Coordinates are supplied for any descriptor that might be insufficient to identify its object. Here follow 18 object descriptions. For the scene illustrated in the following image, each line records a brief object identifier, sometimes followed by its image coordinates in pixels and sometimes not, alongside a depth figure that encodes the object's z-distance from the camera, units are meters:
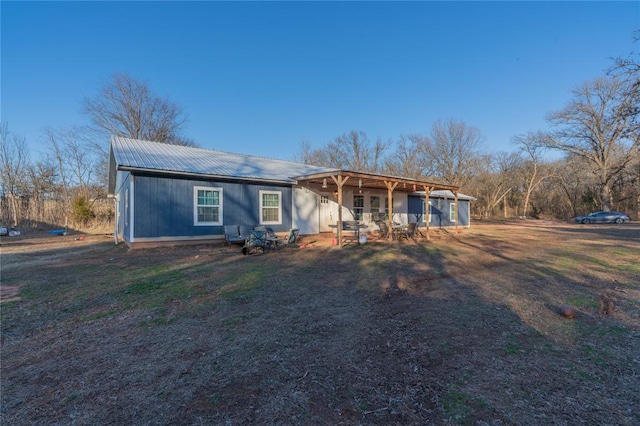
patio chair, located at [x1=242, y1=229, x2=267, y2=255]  9.82
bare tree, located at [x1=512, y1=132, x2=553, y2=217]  37.31
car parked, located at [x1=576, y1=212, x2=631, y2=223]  27.97
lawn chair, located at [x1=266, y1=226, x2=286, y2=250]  10.44
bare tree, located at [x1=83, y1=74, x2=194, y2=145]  27.84
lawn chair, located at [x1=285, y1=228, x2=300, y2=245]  11.59
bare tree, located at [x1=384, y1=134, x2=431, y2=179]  39.09
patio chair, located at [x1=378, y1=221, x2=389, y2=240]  14.62
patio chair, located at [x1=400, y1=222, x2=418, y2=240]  14.17
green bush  19.91
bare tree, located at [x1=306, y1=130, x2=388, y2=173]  40.38
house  10.38
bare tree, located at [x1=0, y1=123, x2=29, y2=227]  19.34
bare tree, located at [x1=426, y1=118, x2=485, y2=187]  37.19
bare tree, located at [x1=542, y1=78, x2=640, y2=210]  30.22
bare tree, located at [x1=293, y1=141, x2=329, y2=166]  40.31
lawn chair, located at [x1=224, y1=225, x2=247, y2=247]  10.64
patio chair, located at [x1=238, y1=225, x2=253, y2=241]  11.47
